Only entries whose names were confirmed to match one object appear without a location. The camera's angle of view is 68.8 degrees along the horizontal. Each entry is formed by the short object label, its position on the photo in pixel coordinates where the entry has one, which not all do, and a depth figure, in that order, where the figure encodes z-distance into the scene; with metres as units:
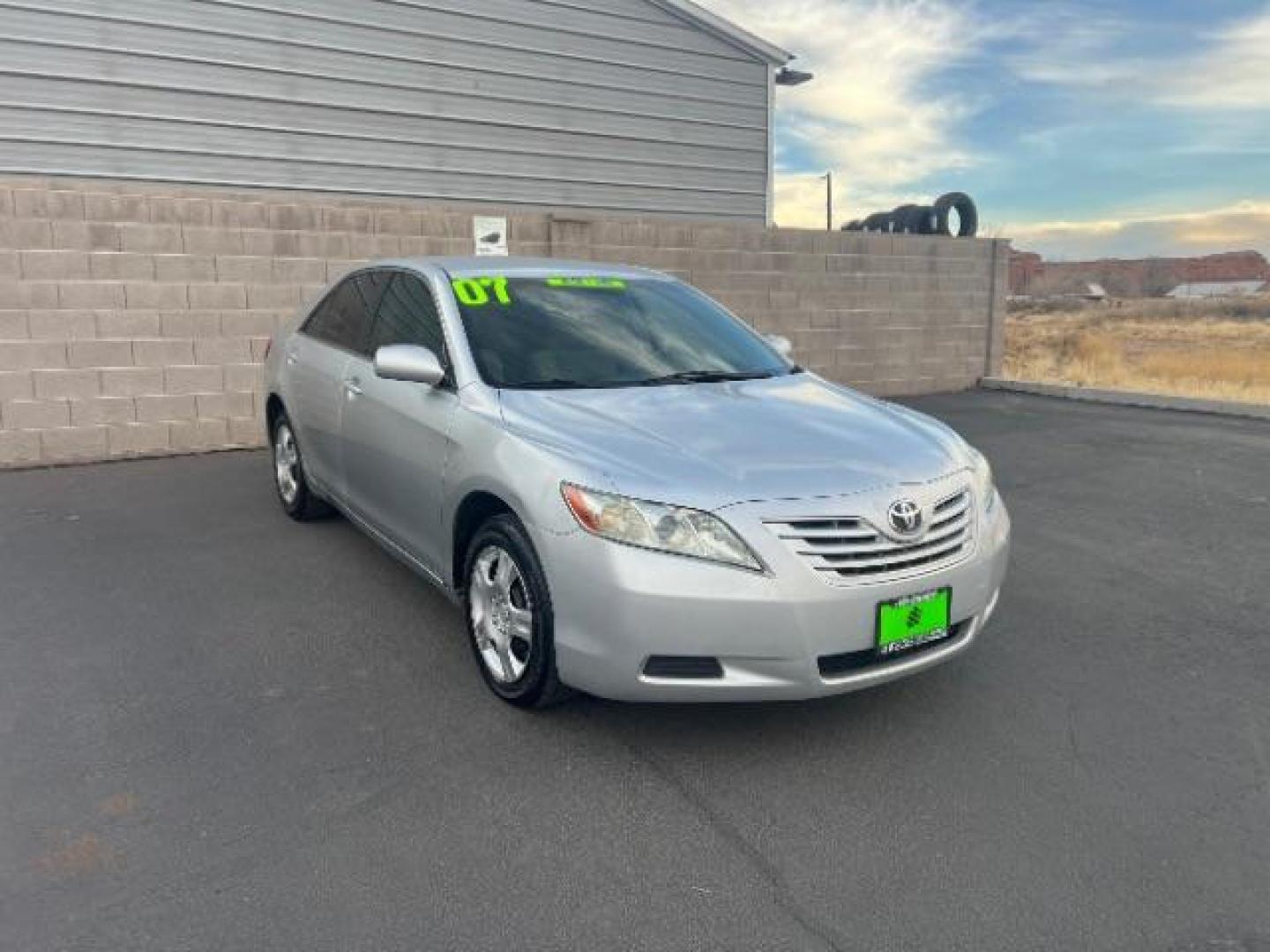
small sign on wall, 8.68
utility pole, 35.89
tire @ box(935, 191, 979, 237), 13.04
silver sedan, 2.64
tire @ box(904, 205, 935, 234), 13.01
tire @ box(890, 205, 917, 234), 13.26
